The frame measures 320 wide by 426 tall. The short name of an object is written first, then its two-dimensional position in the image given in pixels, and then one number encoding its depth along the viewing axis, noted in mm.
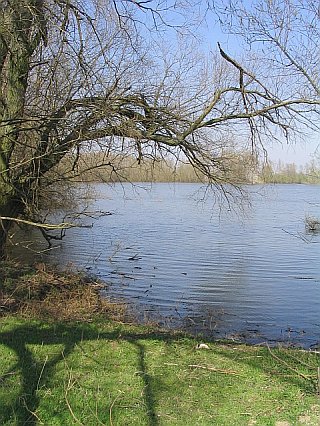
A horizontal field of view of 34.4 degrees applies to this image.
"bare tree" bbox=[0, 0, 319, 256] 9341
